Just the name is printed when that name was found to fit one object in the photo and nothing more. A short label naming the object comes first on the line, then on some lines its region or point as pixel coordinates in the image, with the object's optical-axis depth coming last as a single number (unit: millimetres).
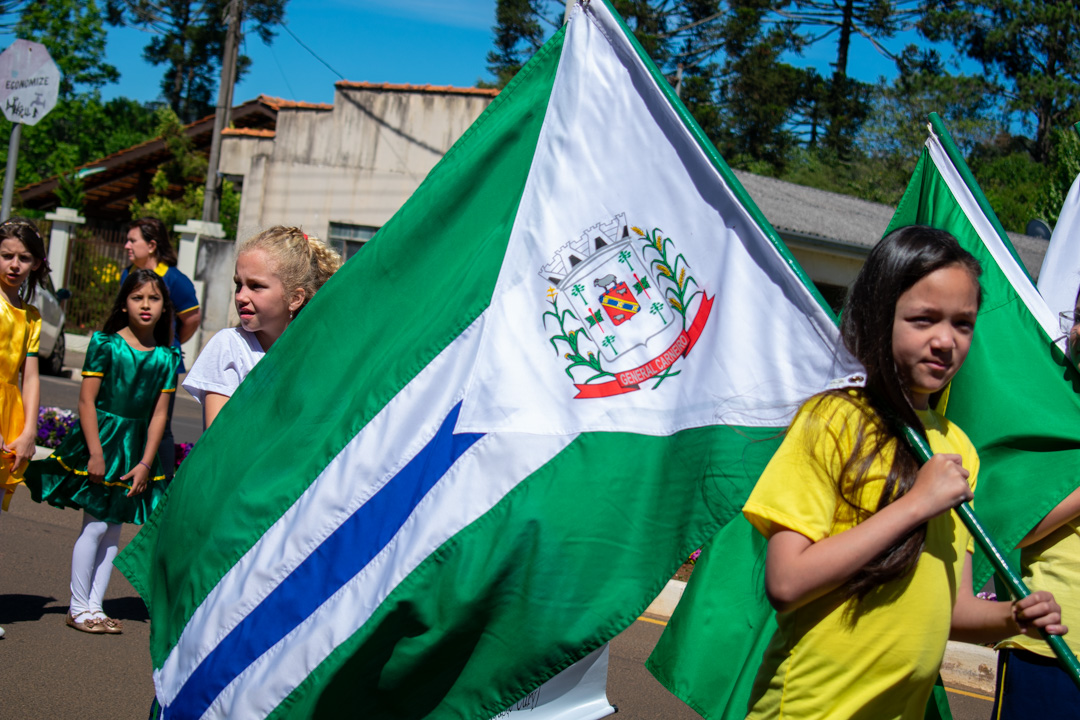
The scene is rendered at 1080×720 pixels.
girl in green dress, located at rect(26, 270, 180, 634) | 5066
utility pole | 20078
